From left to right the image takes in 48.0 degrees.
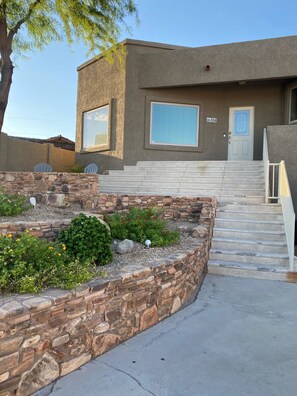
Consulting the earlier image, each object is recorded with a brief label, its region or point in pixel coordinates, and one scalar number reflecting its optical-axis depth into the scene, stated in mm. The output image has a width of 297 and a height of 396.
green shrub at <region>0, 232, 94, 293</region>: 2576
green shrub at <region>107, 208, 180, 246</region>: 4807
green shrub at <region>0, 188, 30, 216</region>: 4832
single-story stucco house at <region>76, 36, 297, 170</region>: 10133
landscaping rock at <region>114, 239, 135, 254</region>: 4270
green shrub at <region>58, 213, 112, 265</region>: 3599
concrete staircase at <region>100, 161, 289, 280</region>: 5285
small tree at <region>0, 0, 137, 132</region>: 7141
